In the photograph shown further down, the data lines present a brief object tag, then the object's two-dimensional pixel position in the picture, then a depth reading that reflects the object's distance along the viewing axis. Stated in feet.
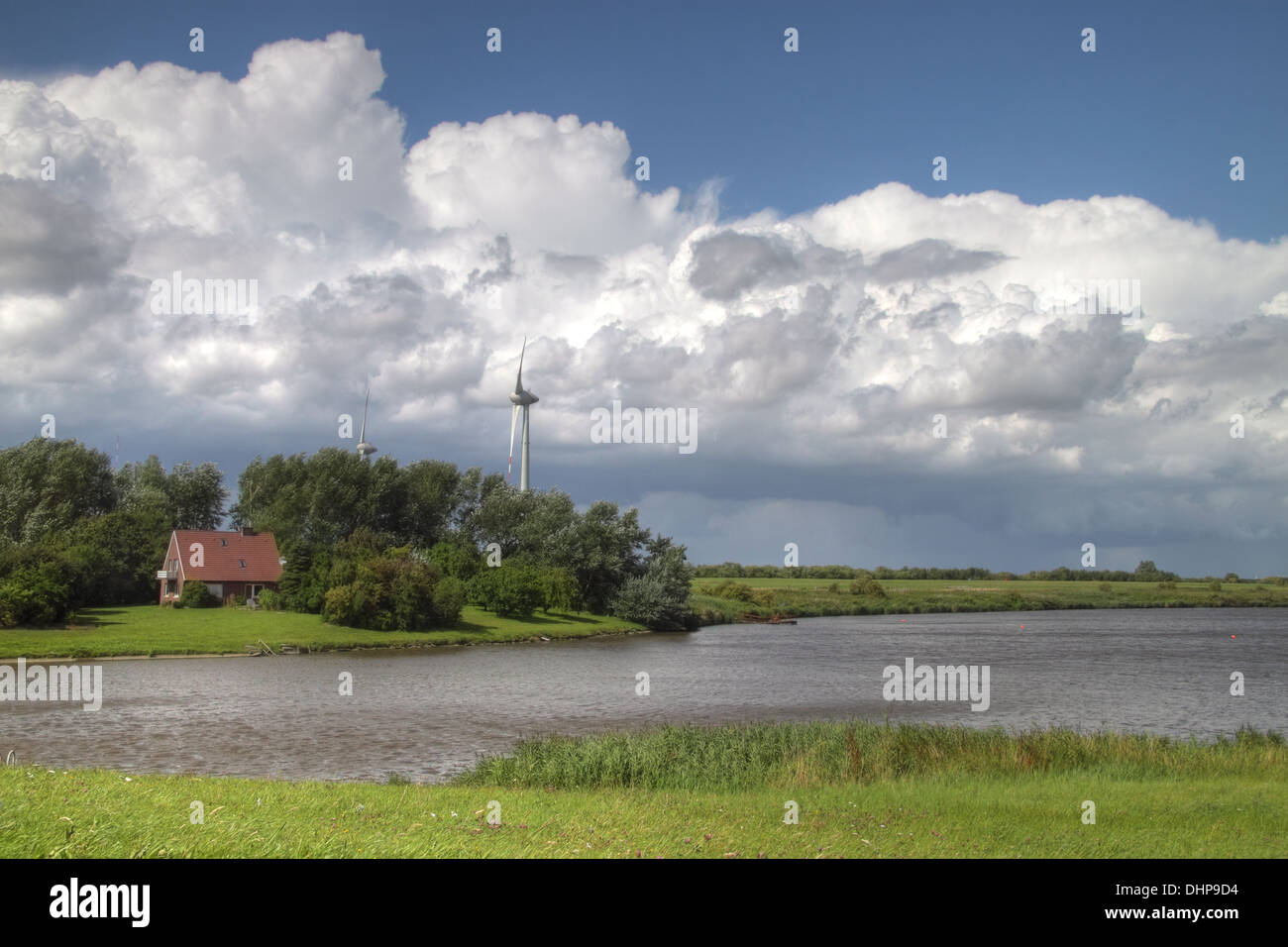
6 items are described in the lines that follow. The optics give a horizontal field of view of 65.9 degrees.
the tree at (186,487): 348.59
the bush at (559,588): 290.35
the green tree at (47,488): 297.74
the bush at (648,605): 316.81
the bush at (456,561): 301.02
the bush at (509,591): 280.51
